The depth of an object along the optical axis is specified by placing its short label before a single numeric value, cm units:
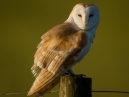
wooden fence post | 1203
